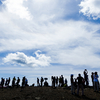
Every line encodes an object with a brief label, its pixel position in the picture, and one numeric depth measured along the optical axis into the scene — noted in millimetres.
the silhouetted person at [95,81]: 15333
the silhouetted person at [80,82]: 13281
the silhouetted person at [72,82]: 14116
